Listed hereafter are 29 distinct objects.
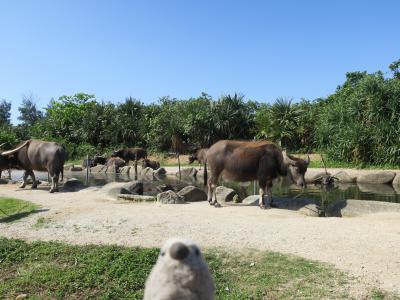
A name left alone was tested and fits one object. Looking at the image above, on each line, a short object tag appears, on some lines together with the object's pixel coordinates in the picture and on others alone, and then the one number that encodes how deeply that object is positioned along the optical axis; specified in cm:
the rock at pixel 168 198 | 1152
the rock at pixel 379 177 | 1908
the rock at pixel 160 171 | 2533
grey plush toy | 199
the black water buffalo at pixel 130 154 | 2875
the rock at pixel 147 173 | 2484
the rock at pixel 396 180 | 1879
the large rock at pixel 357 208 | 977
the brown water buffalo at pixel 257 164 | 1115
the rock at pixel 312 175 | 1934
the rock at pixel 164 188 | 1541
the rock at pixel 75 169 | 2901
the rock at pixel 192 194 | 1271
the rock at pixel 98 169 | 2783
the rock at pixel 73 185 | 1486
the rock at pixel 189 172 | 2439
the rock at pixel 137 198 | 1173
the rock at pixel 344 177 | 2017
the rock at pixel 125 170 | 2679
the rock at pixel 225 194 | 1266
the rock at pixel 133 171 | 2620
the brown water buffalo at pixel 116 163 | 2762
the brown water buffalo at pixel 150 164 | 2717
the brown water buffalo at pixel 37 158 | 1385
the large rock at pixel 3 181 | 1672
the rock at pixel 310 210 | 1002
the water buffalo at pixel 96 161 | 3025
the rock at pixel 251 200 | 1177
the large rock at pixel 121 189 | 1281
